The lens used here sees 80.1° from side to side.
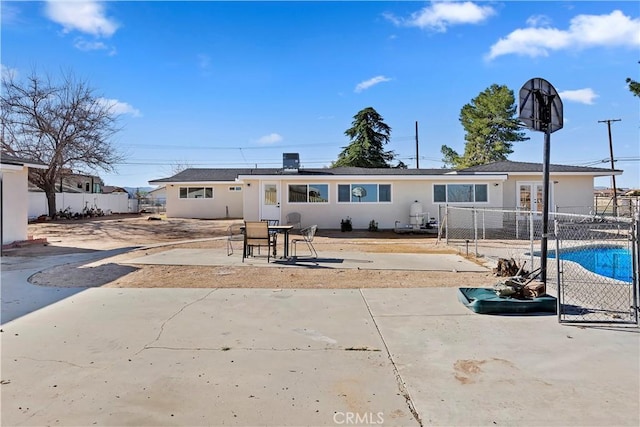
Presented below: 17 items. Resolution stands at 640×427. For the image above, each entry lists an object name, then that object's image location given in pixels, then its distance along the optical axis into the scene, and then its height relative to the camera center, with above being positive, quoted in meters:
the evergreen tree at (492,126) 37.09 +8.21
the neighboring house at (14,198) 11.50 +0.52
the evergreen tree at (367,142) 39.66 +7.24
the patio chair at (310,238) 10.05 -0.73
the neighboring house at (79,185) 31.41 +2.95
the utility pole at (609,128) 33.26 +7.05
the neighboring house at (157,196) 38.84 +2.15
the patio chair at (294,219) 17.94 -0.37
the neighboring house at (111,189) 47.68 +3.30
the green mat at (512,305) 5.02 -1.28
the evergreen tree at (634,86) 14.59 +4.66
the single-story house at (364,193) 18.08 +0.83
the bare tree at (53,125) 25.38 +6.06
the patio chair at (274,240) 9.38 -0.71
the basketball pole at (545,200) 6.09 +0.14
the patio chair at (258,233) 8.81 -0.50
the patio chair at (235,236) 10.88 -0.95
